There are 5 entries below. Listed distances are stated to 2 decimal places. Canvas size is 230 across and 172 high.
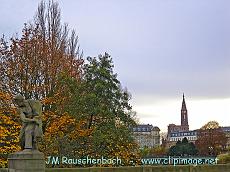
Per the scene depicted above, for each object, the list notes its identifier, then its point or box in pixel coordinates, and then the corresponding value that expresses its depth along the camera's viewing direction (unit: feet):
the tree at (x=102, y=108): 77.56
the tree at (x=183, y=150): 310.04
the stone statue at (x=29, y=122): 46.55
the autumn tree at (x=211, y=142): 339.16
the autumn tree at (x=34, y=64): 86.79
